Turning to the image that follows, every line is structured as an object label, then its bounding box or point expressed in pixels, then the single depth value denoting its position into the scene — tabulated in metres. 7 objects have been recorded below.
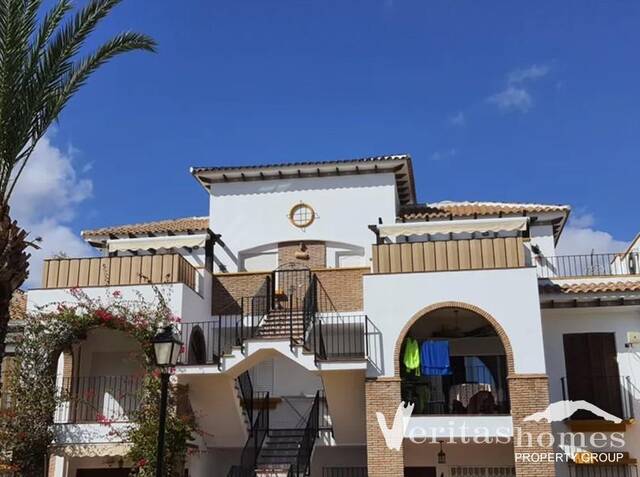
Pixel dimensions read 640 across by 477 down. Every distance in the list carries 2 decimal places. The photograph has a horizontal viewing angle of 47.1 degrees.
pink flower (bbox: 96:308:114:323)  19.47
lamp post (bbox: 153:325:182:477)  12.46
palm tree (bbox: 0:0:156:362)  14.52
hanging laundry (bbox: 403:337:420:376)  19.36
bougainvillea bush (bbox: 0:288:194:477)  18.23
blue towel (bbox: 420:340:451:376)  19.50
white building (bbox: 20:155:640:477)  18.88
